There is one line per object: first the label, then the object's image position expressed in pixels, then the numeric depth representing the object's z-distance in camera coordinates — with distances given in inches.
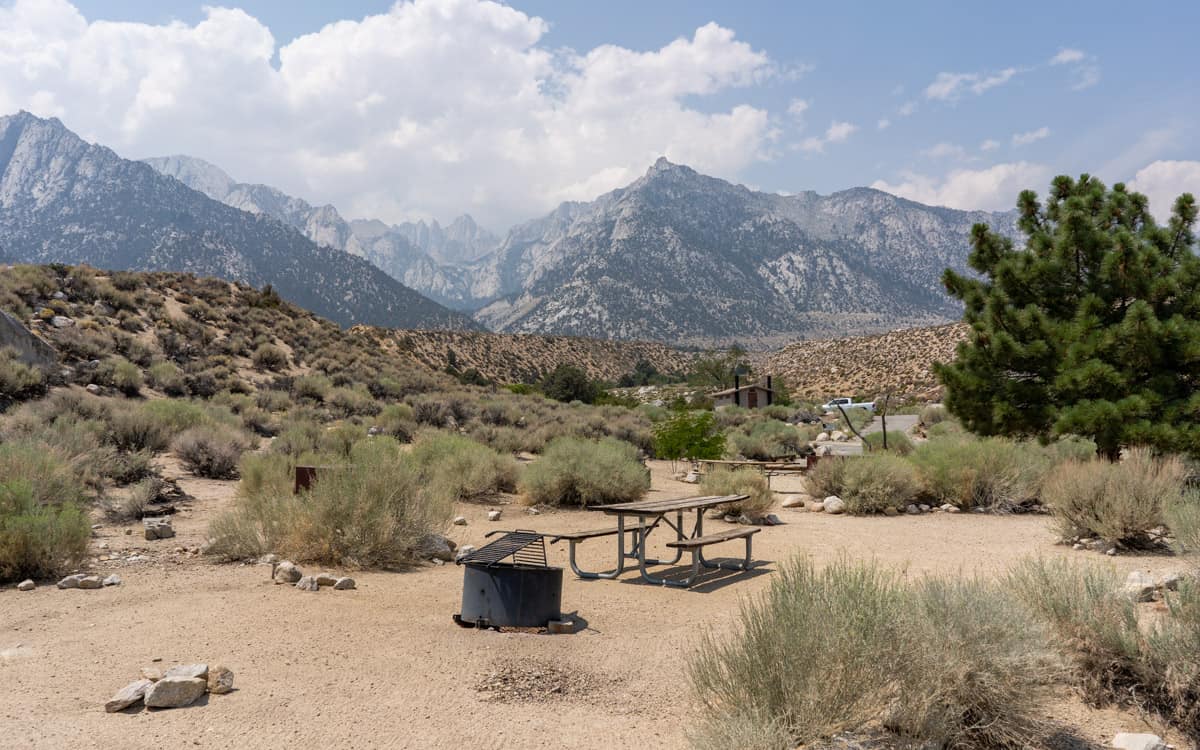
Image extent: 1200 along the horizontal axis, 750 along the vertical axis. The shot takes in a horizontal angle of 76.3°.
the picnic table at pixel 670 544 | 321.4
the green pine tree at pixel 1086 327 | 466.0
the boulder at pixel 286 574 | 295.2
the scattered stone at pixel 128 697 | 169.9
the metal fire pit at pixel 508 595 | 250.8
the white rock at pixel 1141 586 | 230.5
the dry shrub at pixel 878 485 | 527.5
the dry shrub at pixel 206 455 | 551.8
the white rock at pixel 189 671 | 181.5
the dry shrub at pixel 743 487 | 500.7
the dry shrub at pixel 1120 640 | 168.9
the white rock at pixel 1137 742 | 153.1
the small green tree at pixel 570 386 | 1884.8
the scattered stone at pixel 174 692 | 172.1
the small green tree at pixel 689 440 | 827.4
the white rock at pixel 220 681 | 182.2
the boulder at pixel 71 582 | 275.7
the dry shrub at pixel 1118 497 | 339.3
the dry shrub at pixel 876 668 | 145.9
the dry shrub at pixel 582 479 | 544.4
